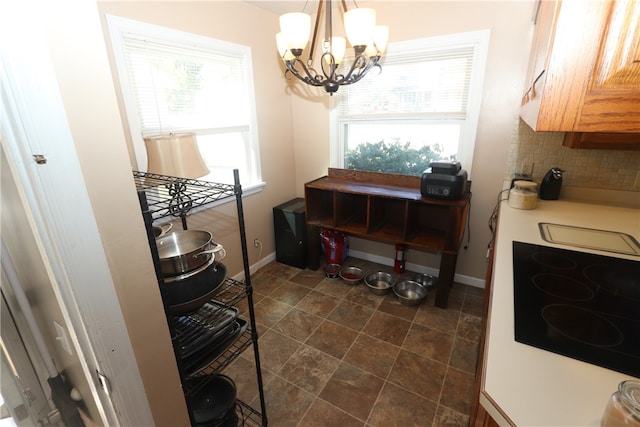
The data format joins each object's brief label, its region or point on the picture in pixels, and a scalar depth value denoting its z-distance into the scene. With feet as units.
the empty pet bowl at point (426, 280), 8.95
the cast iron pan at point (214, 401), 4.30
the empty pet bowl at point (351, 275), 9.23
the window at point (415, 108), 7.47
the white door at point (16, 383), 2.09
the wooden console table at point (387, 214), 7.53
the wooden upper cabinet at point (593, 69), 2.11
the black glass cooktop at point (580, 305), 2.60
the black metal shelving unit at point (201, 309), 3.10
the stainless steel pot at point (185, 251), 3.36
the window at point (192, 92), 5.96
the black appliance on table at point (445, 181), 7.09
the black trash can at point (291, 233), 9.75
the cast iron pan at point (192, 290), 3.36
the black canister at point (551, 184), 6.48
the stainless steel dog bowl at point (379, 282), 8.66
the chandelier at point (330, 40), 4.69
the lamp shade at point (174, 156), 4.59
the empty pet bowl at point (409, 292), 8.08
